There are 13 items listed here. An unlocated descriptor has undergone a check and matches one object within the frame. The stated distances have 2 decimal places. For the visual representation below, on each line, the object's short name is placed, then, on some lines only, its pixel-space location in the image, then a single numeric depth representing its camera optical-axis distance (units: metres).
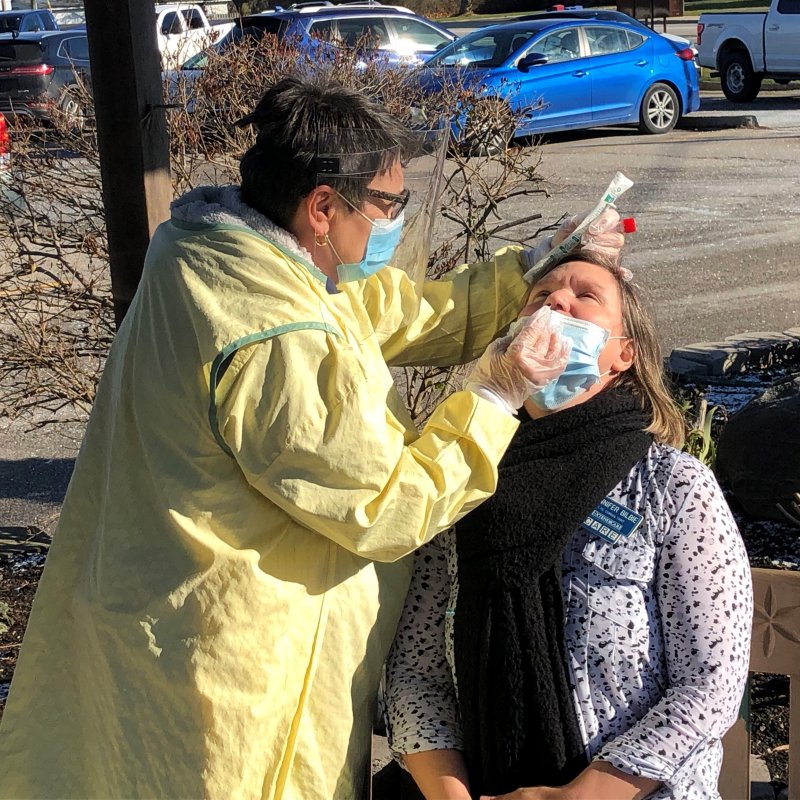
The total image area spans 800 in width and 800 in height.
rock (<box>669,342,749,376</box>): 6.08
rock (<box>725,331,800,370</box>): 6.23
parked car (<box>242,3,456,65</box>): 14.54
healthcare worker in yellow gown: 1.87
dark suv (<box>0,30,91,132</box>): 17.95
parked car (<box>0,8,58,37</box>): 23.11
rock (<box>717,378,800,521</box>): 4.51
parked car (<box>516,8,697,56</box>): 16.99
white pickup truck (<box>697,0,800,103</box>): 19.48
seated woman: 2.02
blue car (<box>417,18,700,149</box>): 14.91
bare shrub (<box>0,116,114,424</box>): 4.32
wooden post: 2.86
